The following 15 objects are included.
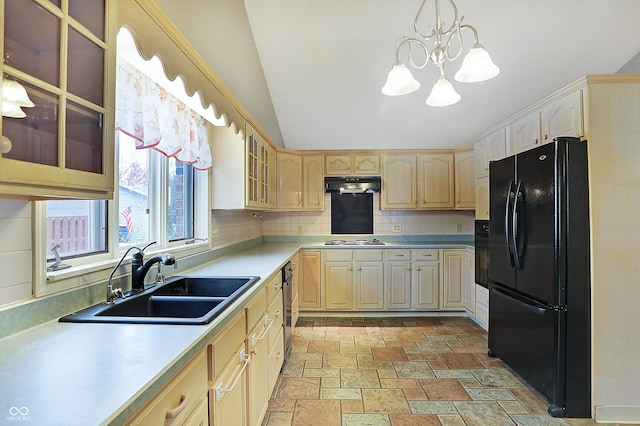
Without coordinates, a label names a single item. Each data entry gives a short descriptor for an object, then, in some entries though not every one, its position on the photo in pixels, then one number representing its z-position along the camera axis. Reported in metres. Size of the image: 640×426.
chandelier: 1.59
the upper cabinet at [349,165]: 4.33
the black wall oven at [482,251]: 3.25
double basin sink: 1.16
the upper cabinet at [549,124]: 2.09
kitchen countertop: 0.64
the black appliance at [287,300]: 2.63
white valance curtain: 1.48
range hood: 4.25
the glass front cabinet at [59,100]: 0.73
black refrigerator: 2.01
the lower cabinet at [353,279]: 4.02
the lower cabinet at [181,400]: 0.79
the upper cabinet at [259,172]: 2.83
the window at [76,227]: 1.34
